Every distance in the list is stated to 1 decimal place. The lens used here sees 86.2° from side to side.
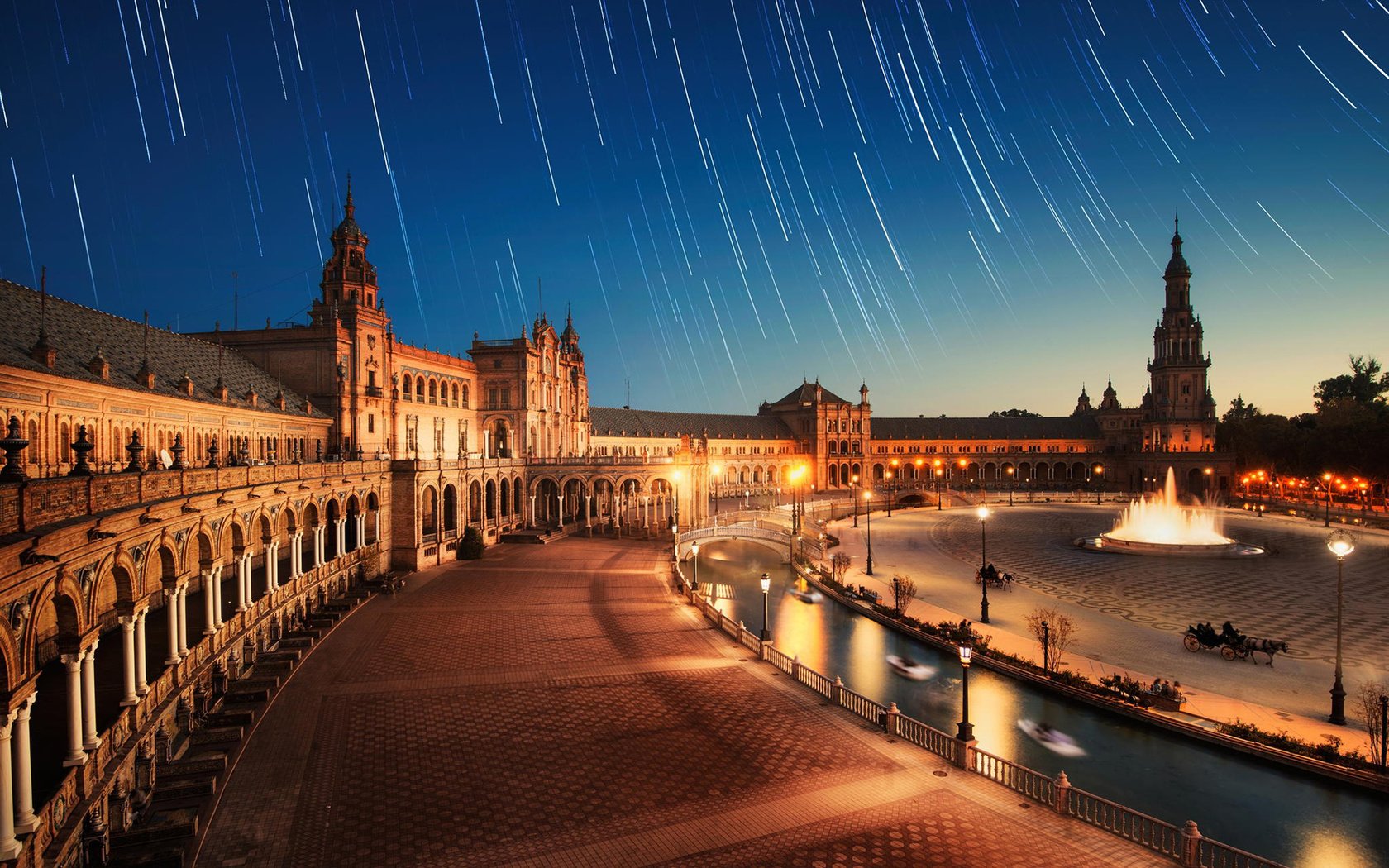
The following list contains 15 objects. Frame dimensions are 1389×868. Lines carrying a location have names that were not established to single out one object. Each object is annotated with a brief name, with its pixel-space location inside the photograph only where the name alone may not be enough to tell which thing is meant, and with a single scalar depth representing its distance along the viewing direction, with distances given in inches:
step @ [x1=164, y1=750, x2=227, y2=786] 664.4
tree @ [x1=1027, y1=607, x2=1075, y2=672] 1140.5
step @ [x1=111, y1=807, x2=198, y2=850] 548.4
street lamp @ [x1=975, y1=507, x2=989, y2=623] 1450.5
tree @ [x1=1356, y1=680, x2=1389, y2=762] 786.8
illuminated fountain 2293.3
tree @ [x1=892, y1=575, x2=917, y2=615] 1519.4
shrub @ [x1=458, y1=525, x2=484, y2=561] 1926.2
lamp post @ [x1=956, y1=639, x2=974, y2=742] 739.4
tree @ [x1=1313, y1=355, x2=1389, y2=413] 4537.2
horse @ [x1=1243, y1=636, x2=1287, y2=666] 1166.3
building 532.7
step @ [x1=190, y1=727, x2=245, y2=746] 749.9
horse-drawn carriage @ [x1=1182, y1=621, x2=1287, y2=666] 1179.9
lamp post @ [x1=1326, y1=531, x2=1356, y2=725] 906.3
